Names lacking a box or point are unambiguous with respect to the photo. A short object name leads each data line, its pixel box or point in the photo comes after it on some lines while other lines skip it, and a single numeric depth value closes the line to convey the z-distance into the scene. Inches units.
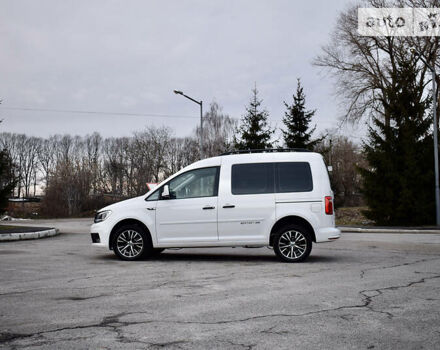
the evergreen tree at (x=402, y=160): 931.3
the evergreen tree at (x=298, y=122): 1231.5
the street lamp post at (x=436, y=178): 885.2
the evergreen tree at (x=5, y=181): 780.0
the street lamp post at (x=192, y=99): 1026.1
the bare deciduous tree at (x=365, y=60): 1237.8
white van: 374.3
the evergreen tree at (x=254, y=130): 1178.6
